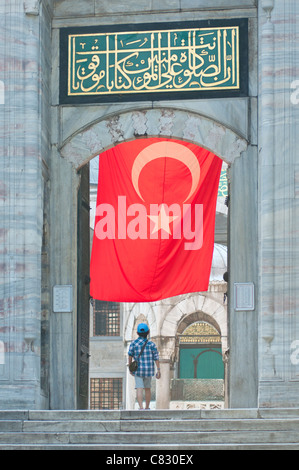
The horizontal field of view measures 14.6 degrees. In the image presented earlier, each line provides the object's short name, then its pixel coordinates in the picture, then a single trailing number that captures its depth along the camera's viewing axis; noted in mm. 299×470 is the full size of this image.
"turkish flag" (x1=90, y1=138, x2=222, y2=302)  16609
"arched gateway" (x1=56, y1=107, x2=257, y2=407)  15522
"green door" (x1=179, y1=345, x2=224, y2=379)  34531
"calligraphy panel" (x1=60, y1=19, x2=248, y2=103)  15617
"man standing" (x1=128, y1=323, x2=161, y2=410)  15602
